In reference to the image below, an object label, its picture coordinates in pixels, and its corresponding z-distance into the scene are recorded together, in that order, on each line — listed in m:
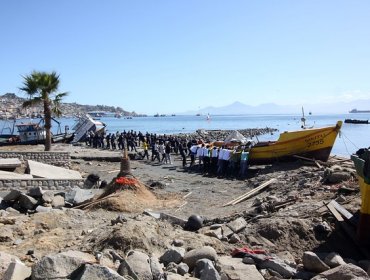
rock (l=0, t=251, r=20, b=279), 6.36
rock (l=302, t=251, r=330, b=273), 7.94
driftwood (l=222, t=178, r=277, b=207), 15.88
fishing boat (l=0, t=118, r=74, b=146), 40.62
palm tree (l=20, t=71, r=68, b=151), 26.23
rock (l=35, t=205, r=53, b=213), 12.25
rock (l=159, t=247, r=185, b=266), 7.48
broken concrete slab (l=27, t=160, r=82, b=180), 17.62
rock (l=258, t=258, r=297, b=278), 7.74
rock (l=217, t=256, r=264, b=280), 7.11
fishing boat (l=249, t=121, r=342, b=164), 22.86
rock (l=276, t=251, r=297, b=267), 8.53
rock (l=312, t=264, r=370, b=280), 6.91
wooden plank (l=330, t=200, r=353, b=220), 10.48
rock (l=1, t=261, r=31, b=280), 5.95
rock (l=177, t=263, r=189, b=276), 7.05
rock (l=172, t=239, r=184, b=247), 8.48
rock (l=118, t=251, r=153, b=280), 6.54
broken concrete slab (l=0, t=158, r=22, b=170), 18.52
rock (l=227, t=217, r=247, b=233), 10.21
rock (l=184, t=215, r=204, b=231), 10.59
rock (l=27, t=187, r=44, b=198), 13.49
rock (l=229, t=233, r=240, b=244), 9.58
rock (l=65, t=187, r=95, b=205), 14.20
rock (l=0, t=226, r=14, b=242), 9.18
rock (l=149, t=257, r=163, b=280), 6.66
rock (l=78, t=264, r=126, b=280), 5.79
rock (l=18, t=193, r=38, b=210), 12.93
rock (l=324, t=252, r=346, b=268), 8.18
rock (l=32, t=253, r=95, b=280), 6.04
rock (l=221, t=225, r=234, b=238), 9.89
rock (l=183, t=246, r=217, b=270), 7.49
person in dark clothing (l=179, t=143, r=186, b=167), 27.09
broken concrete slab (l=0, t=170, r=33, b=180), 16.43
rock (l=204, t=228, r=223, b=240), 9.70
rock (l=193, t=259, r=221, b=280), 6.68
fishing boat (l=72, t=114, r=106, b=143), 48.66
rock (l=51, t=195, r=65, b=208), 13.46
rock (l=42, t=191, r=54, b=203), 13.41
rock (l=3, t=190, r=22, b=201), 13.15
